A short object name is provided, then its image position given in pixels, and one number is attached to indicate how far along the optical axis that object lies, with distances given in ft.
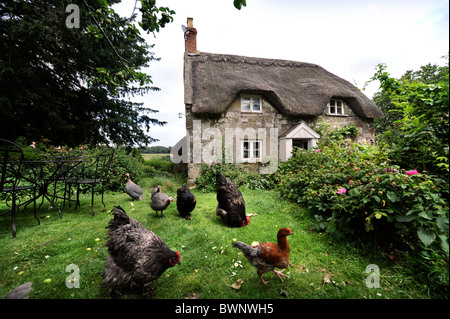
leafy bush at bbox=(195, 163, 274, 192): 21.62
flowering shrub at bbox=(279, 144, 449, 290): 5.76
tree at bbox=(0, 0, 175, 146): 17.88
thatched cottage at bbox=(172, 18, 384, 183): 24.27
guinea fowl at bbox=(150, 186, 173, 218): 11.60
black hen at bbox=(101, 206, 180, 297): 5.34
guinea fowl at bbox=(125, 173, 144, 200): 16.25
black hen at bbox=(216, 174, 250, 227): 10.37
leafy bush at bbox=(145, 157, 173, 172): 39.70
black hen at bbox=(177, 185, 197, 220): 11.85
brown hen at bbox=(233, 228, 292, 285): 5.85
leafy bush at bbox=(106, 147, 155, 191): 20.71
